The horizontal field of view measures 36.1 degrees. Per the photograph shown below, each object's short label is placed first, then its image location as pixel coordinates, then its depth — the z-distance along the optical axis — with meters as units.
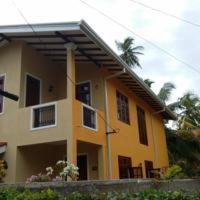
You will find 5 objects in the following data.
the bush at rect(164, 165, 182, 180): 10.22
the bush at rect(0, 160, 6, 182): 10.15
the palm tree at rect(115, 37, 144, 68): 33.22
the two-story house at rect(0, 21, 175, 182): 10.70
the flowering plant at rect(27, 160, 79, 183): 9.20
